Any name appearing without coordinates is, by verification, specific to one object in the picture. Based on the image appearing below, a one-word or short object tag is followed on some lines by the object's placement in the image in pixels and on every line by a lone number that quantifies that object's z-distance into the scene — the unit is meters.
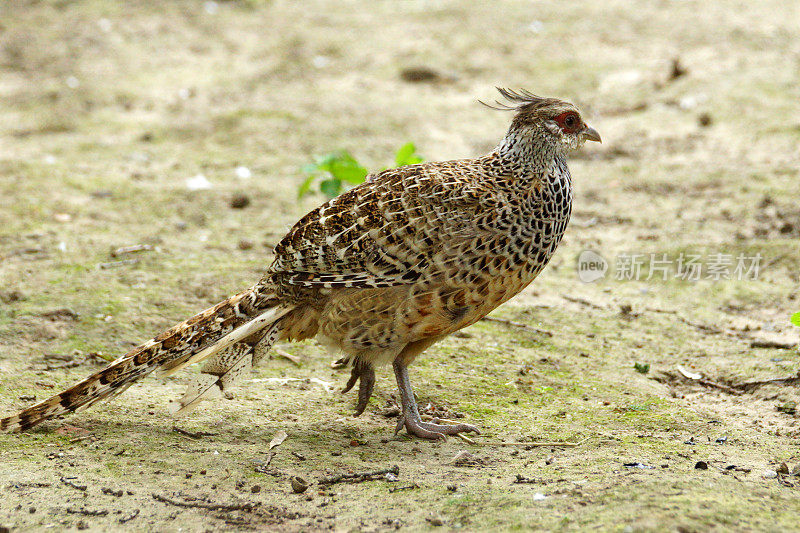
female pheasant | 8.59
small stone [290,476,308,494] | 7.81
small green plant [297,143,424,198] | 12.24
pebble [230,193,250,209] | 15.15
